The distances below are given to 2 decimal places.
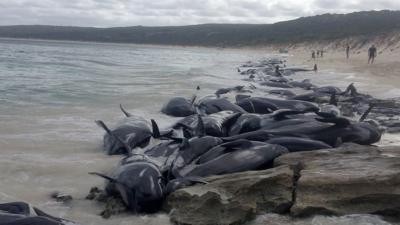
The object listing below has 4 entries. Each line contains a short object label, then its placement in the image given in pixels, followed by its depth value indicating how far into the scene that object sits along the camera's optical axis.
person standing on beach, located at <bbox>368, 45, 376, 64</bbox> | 33.51
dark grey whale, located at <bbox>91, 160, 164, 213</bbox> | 5.86
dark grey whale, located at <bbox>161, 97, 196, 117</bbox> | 12.87
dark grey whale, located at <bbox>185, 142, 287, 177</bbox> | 6.61
